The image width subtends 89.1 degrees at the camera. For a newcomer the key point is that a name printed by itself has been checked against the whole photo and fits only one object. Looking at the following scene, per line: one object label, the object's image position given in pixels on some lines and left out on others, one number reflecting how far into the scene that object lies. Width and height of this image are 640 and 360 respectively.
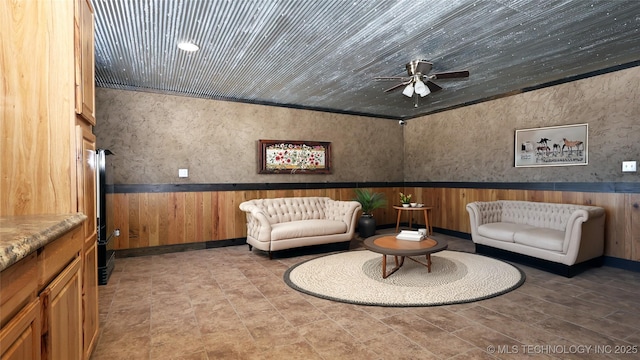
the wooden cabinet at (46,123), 1.60
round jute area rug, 3.04
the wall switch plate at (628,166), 3.95
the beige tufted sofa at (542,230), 3.65
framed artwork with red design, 5.77
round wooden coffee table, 3.38
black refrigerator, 3.52
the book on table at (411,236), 3.82
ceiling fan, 3.77
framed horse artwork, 4.45
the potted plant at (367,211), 6.05
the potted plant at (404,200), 6.23
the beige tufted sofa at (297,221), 4.51
